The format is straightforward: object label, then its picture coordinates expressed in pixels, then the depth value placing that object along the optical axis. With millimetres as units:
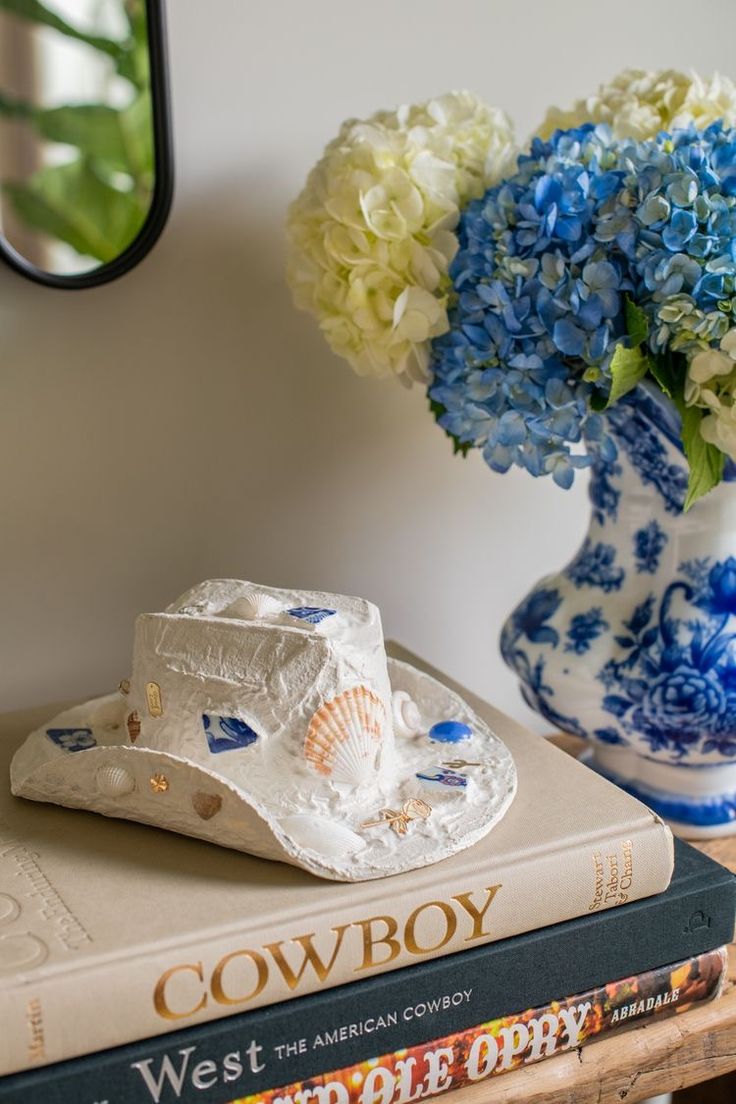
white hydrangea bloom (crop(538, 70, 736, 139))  670
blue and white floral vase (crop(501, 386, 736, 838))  667
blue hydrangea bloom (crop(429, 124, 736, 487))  558
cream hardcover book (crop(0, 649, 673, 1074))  440
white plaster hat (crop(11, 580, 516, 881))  505
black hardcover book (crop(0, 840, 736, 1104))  445
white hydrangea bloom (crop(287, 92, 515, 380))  637
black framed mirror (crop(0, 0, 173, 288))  655
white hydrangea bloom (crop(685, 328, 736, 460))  561
